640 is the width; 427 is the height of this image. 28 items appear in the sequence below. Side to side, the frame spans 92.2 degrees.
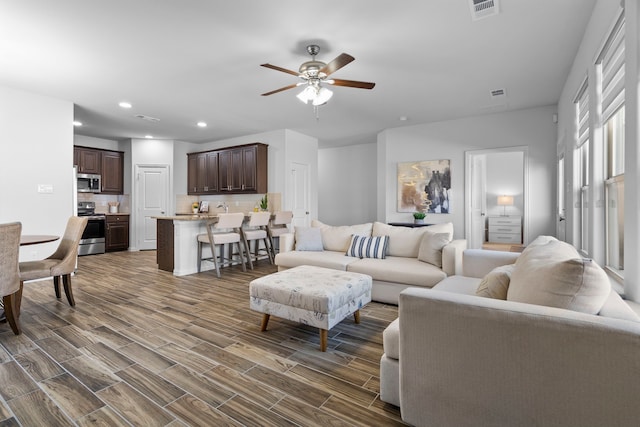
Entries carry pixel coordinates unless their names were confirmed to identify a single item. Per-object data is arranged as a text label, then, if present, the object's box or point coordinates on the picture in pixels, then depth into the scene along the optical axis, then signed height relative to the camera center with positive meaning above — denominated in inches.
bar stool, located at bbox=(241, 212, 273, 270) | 204.5 -15.5
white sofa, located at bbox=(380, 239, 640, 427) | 39.9 -21.4
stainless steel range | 252.1 -17.7
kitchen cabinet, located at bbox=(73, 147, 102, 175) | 261.6 +44.3
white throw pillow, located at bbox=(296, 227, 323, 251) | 164.4 -15.5
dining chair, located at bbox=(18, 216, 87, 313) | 113.1 -20.9
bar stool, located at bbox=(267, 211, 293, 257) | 230.2 -11.6
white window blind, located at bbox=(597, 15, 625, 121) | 77.7 +38.0
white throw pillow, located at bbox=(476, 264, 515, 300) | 64.4 -16.2
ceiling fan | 115.8 +53.2
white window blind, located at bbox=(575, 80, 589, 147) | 115.0 +38.3
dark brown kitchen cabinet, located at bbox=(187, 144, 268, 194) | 259.8 +36.2
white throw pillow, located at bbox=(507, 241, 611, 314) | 46.3 -12.0
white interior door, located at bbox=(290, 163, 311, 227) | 268.5 +14.4
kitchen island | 187.5 -20.1
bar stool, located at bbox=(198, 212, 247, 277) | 183.3 -15.8
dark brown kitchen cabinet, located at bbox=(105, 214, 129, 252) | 269.4 -20.0
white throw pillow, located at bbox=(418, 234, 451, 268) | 128.8 -15.8
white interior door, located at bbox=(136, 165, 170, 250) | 284.0 +10.7
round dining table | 111.1 -10.9
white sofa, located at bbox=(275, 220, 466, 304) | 121.1 -21.5
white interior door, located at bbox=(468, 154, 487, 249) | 219.6 +1.6
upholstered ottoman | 88.0 -26.2
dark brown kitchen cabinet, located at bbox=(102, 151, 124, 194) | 278.7 +35.7
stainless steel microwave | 260.7 +24.1
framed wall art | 226.2 +18.2
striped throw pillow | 144.3 -17.4
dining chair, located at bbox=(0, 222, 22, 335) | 93.0 -18.0
